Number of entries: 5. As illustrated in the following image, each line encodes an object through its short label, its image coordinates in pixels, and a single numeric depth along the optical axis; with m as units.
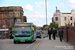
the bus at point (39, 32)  48.53
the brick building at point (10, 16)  66.44
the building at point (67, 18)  82.32
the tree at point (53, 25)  103.94
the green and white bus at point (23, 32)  21.99
